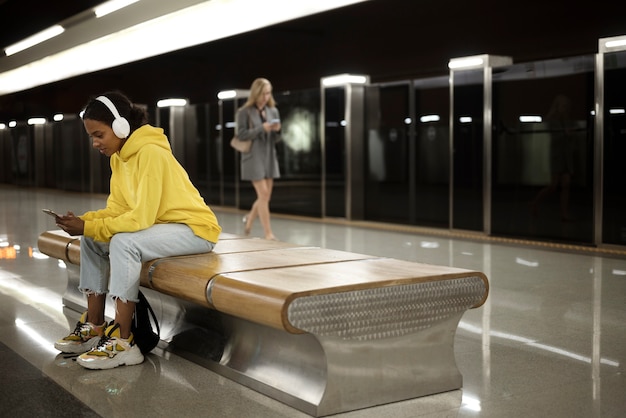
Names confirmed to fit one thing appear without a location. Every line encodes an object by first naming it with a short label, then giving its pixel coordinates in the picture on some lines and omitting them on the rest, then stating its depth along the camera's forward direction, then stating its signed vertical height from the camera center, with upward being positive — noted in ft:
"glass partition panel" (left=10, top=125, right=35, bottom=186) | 92.48 +1.10
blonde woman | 32.81 +0.97
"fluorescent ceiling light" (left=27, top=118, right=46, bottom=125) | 87.39 +4.62
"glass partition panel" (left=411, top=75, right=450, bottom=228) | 40.06 +0.40
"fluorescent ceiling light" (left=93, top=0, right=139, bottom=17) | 32.78 +6.37
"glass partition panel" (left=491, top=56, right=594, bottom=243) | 30.89 +0.38
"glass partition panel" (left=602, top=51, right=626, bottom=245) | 28.22 +0.32
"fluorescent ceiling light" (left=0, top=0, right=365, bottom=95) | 33.71 +6.62
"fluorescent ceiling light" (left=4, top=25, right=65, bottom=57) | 39.93 +6.58
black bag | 14.66 -2.92
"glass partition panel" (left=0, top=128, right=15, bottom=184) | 97.76 +0.90
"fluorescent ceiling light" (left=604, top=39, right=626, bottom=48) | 27.76 +3.91
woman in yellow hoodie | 14.24 -1.10
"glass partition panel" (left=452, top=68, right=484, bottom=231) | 34.45 +0.44
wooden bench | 11.45 -2.31
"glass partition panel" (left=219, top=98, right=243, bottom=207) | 53.67 +0.17
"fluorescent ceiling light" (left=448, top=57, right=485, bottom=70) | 33.83 +4.05
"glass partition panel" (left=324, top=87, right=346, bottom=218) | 43.42 +0.56
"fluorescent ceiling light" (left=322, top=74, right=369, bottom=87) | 42.24 +4.21
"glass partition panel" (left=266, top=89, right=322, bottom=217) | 47.24 +0.40
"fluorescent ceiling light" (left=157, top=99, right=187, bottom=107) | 60.08 +4.43
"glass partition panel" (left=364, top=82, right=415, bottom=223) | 42.55 +0.33
